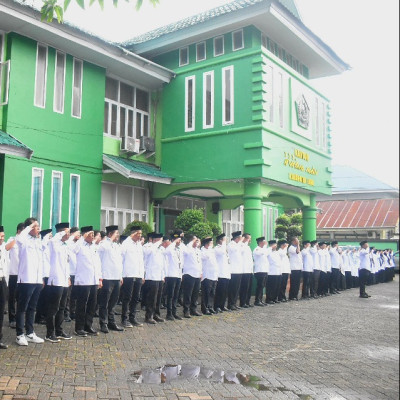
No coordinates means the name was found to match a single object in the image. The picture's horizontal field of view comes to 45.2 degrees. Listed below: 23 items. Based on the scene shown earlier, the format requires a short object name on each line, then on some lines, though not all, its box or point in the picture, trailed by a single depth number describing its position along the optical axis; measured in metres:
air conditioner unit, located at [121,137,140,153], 14.33
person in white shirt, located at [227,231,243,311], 11.17
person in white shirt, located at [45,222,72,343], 6.89
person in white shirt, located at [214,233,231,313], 10.75
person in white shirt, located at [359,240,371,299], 13.76
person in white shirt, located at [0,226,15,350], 6.28
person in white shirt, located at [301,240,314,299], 13.95
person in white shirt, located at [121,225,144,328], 8.46
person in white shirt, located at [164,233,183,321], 9.45
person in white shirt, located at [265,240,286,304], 12.49
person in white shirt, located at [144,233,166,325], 8.87
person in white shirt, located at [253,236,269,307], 12.13
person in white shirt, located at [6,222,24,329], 8.32
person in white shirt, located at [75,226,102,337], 7.39
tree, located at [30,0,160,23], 4.10
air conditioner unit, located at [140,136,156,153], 15.02
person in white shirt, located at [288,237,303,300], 13.57
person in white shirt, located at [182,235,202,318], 9.91
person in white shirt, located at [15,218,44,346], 6.66
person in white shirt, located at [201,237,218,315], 10.21
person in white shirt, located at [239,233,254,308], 11.47
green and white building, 11.86
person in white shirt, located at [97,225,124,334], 7.86
